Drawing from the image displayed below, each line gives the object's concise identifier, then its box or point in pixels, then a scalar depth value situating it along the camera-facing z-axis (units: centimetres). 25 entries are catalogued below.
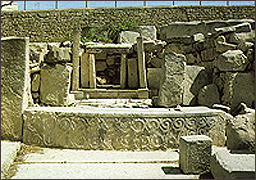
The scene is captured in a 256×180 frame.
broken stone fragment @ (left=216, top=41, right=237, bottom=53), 682
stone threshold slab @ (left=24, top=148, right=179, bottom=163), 384
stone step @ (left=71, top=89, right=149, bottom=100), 780
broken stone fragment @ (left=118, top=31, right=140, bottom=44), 1098
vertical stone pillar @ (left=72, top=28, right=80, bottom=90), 778
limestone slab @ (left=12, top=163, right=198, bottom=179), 331
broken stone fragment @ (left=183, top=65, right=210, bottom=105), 675
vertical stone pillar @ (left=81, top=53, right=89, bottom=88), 842
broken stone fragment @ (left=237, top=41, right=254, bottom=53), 652
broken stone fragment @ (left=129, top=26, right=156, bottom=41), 1163
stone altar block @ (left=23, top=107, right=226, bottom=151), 430
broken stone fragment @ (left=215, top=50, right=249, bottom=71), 639
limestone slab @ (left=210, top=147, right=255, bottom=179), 275
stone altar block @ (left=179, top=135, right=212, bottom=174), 347
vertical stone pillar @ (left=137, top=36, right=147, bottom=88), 805
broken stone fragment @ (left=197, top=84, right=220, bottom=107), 660
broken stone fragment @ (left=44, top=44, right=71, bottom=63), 532
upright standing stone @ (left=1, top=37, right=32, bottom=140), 438
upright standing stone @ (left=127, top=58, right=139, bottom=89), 870
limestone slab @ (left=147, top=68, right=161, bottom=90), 853
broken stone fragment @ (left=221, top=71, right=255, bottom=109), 634
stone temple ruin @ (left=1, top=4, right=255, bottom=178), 430
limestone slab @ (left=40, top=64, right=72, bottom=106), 536
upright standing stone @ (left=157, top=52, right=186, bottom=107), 613
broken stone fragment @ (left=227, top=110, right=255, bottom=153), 338
